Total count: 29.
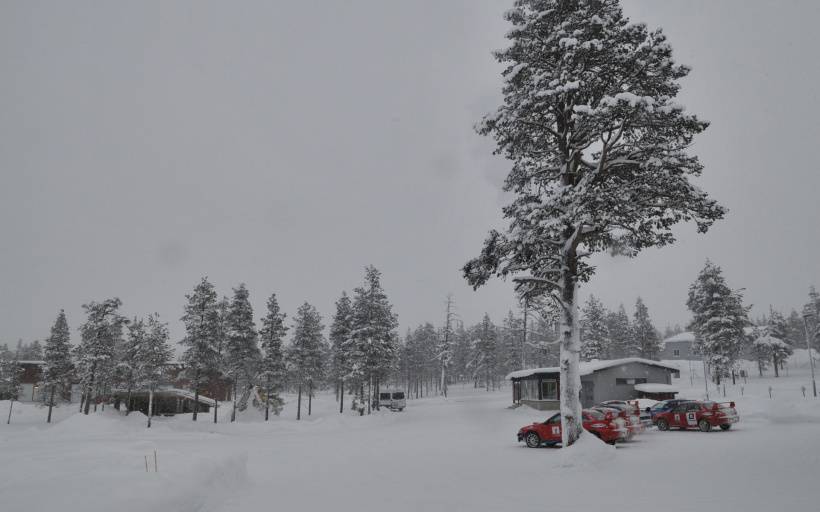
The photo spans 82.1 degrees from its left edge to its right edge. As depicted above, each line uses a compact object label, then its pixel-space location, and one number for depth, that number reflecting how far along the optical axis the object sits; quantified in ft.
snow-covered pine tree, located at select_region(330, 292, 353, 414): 177.99
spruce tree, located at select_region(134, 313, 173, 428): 142.81
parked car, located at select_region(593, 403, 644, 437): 64.03
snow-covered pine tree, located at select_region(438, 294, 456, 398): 227.75
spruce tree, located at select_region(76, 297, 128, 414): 161.68
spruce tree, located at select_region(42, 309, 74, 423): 173.27
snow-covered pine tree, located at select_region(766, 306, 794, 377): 239.91
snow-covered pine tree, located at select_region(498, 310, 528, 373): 304.71
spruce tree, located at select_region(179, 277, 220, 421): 139.43
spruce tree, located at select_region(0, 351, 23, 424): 206.73
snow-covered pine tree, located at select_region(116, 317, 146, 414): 145.69
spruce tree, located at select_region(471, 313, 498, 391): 284.20
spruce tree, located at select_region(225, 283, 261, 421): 148.15
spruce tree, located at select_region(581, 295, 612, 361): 230.52
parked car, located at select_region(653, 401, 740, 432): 73.51
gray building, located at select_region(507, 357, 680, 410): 142.72
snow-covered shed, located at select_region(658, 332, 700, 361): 305.53
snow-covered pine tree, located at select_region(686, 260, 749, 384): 158.51
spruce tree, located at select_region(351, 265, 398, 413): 159.33
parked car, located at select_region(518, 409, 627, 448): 61.21
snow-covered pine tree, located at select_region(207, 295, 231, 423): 144.66
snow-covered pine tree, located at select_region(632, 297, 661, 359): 254.27
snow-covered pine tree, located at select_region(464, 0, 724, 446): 45.91
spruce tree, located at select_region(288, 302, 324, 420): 170.81
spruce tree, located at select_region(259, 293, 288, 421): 153.07
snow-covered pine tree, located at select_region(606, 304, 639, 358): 265.95
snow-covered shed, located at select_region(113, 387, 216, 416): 178.70
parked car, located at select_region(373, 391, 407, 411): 183.32
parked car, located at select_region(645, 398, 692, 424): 80.69
